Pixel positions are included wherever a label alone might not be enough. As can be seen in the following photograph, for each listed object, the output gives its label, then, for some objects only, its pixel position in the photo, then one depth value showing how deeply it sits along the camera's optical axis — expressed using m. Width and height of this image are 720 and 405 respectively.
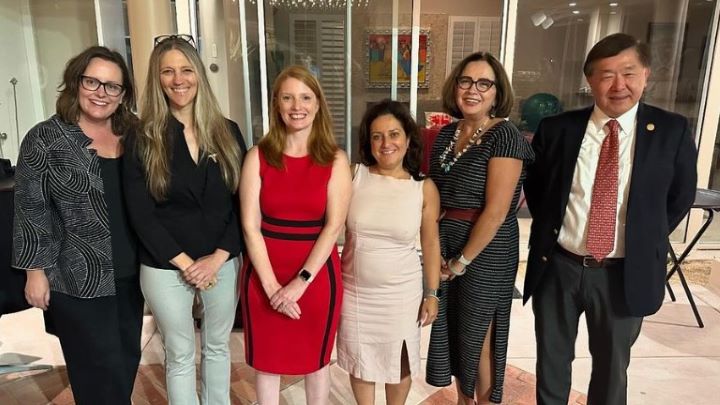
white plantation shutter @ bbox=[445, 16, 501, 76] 5.23
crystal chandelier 4.93
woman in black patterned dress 1.74
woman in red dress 1.68
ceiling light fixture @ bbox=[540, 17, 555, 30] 5.20
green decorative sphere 5.33
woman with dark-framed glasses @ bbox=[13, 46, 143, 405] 1.56
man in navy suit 1.62
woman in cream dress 1.71
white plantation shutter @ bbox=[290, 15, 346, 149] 4.99
